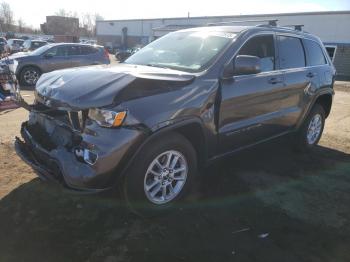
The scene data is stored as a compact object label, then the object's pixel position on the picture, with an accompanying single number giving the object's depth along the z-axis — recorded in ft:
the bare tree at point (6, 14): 270.26
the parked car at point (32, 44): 85.31
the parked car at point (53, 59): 42.86
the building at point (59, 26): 262.06
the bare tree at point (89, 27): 318.51
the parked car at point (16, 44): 88.82
